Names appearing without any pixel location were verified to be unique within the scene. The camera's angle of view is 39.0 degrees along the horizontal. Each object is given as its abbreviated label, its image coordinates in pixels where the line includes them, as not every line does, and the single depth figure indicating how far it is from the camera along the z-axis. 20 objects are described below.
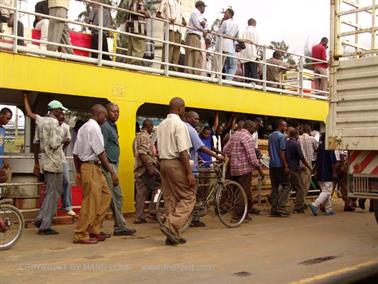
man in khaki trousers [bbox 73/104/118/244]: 6.80
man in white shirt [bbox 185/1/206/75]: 11.13
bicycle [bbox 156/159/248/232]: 8.30
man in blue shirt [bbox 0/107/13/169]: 8.13
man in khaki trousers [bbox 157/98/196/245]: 6.69
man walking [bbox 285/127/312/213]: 10.30
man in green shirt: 7.42
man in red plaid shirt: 8.97
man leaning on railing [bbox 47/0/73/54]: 8.89
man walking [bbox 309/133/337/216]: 10.16
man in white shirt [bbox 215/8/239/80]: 11.94
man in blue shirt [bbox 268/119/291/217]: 10.08
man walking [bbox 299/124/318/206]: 10.75
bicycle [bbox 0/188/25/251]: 6.33
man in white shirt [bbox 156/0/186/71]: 10.66
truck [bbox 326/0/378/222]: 7.12
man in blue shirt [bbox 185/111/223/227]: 7.47
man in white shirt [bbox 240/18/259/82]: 12.69
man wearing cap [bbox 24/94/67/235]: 7.46
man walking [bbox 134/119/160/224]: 8.65
